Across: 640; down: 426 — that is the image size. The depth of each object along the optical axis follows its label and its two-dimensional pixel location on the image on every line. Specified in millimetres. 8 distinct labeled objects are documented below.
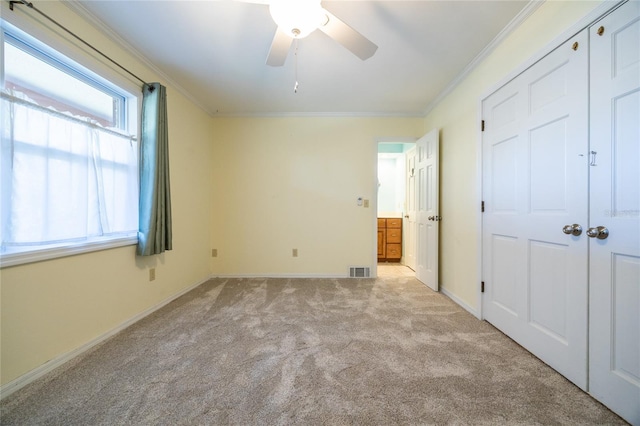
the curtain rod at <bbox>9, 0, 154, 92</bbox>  1322
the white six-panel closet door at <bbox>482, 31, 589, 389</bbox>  1330
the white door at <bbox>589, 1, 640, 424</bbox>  1092
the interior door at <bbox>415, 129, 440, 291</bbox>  2945
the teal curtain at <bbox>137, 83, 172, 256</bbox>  2150
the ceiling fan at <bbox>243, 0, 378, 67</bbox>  1253
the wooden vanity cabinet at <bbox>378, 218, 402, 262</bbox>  4633
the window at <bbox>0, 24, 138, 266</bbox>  1337
